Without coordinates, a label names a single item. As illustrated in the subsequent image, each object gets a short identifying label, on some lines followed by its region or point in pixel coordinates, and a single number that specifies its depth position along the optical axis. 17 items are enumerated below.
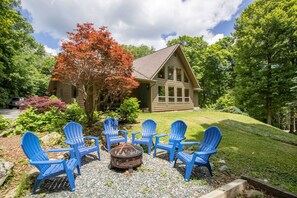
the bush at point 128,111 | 8.39
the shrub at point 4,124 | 6.23
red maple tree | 6.22
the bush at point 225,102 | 21.09
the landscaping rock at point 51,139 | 5.16
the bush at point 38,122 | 6.14
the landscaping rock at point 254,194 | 2.83
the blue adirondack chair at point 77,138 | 4.21
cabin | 13.75
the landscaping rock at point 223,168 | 3.93
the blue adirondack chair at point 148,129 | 5.48
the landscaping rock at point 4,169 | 3.14
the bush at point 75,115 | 7.12
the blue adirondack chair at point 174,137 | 4.45
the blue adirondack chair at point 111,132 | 5.22
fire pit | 3.79
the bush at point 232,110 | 16.69
